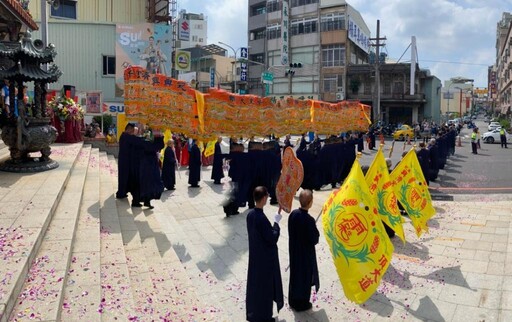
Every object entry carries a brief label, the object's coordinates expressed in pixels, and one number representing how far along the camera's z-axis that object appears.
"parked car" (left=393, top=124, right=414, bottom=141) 29.20
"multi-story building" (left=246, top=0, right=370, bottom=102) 42.31
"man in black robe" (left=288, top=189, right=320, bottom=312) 5.02
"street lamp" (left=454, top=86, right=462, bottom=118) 80.41
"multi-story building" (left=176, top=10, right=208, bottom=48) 73.06
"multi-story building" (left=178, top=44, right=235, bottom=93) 51.12
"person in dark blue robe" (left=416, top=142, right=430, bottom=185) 12.73
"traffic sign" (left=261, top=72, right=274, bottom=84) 31.06
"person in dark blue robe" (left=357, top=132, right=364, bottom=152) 17.31
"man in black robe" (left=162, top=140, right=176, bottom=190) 12.05
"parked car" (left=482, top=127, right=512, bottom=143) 31.73
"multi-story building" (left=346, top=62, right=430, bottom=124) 42.09
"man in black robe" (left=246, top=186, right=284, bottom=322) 4.64
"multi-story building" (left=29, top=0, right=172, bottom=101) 24.94
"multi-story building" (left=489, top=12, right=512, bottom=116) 54.09
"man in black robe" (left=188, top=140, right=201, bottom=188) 12.82
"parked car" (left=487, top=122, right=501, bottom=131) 43.47
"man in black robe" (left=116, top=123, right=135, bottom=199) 8.79
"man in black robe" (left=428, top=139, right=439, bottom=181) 14.56
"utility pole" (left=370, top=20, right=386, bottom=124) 30.84
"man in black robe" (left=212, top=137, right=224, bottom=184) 13.39
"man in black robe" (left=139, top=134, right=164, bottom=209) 8.59
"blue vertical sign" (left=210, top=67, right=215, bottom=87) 40.22
